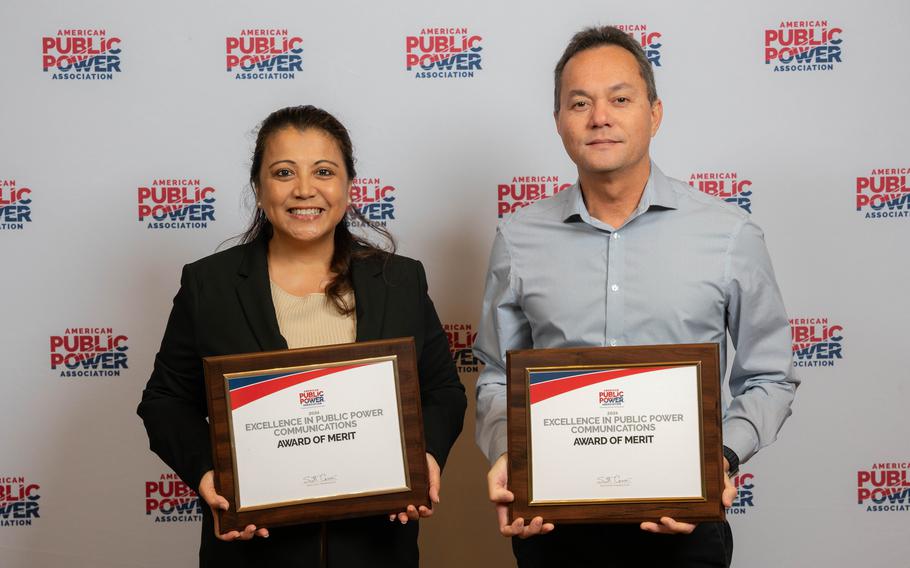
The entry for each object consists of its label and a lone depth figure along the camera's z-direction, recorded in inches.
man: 58.7
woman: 58.8
